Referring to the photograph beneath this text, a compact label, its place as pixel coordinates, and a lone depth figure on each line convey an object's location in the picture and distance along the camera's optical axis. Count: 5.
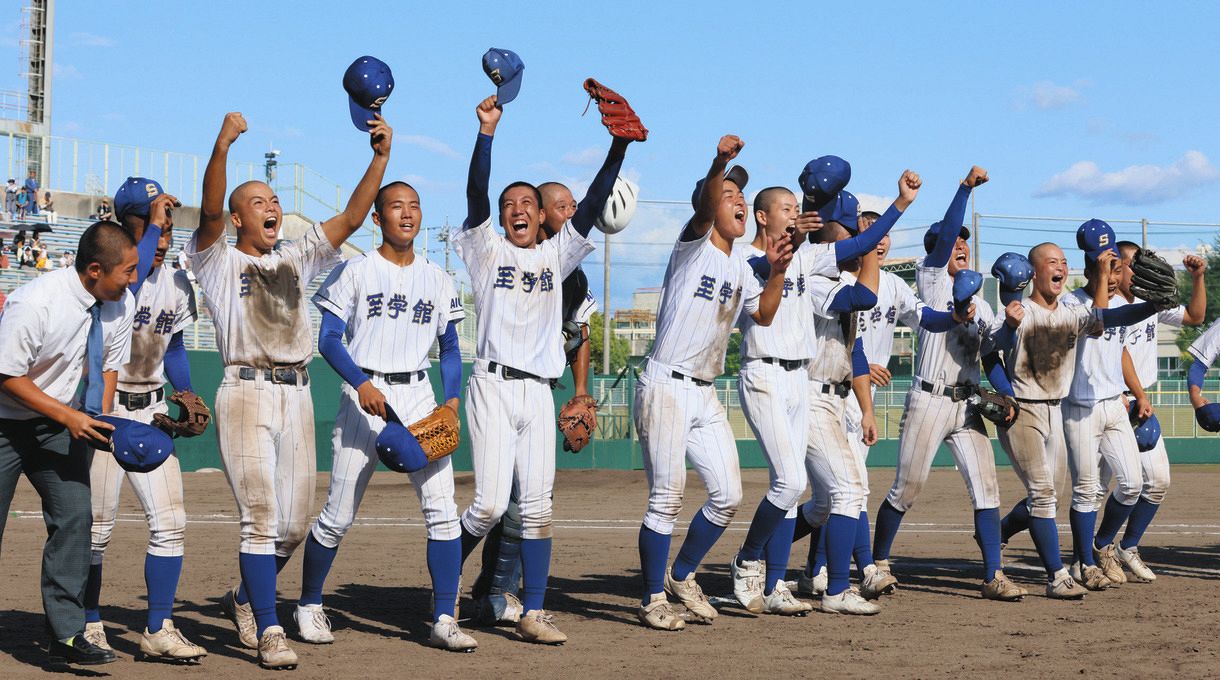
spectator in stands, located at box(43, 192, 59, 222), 33.50
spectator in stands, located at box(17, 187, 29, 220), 32.97
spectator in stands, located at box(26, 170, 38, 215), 33.22
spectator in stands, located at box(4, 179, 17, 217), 33.12
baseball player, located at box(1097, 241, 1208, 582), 9.36
